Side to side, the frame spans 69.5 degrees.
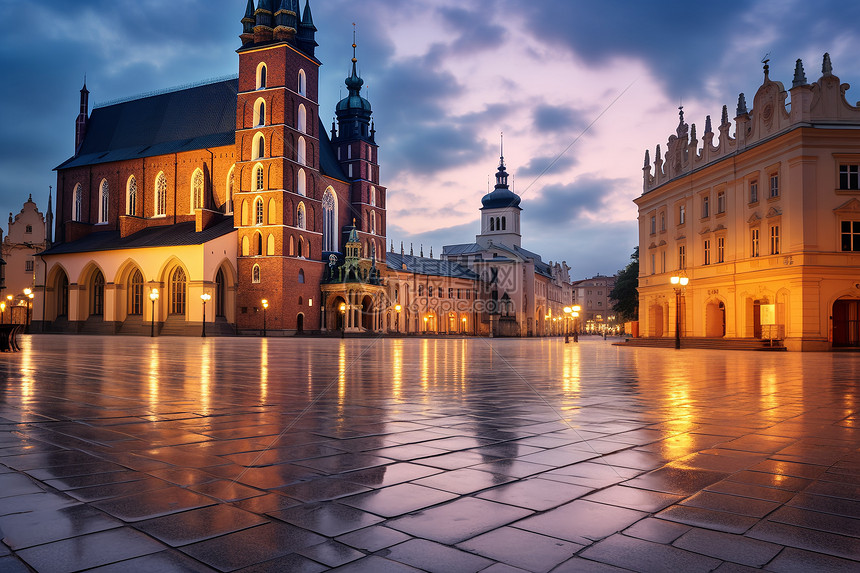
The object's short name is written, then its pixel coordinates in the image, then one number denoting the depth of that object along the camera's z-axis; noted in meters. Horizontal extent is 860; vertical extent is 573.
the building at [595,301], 180.12
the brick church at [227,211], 60.66
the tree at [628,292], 68.88
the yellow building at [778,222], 31.97
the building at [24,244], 87.69
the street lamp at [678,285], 33.69
